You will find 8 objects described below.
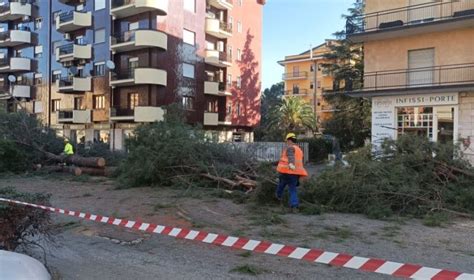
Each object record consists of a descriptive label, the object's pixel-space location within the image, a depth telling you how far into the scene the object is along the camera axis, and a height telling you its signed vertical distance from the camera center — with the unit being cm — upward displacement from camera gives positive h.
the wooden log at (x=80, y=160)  1942 -143
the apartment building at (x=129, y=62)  3747 +590
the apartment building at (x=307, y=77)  7319 +833
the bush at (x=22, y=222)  550 -116
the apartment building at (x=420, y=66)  2145 +320
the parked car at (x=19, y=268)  378 -120
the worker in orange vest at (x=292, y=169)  1028 -88
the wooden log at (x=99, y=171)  1902 -184
